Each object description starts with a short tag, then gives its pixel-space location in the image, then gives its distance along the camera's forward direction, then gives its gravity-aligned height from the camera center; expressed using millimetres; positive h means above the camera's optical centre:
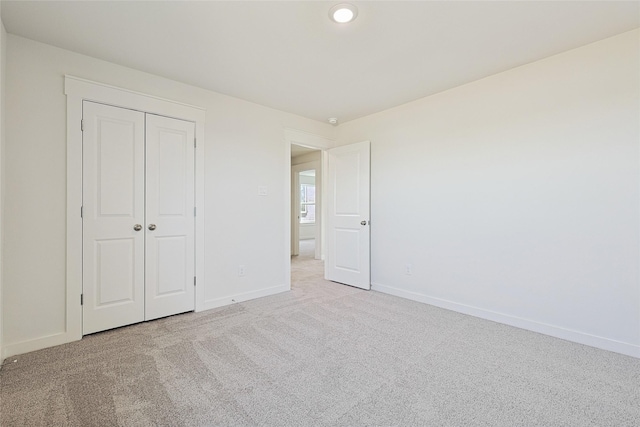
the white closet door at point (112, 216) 2449 -48
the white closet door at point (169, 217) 2785 -61
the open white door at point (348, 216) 3955 -56
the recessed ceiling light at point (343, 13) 1830 +1322
